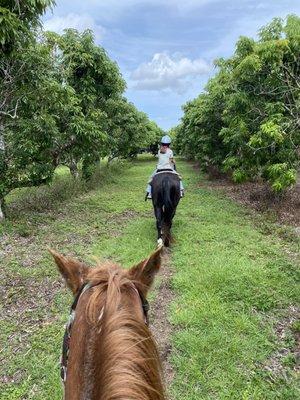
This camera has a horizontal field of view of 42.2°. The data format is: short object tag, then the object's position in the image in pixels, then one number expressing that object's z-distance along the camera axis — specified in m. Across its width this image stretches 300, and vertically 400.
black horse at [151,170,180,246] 7.95
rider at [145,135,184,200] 8.23
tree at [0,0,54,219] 6.70
